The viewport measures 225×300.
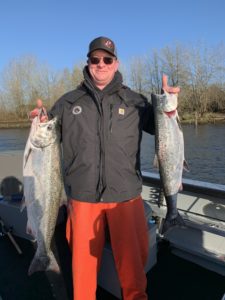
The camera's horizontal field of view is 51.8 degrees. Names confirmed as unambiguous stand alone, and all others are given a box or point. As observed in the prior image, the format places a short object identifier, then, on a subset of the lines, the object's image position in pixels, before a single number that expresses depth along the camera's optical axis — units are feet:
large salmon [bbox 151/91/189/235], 6.47
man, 6.44
